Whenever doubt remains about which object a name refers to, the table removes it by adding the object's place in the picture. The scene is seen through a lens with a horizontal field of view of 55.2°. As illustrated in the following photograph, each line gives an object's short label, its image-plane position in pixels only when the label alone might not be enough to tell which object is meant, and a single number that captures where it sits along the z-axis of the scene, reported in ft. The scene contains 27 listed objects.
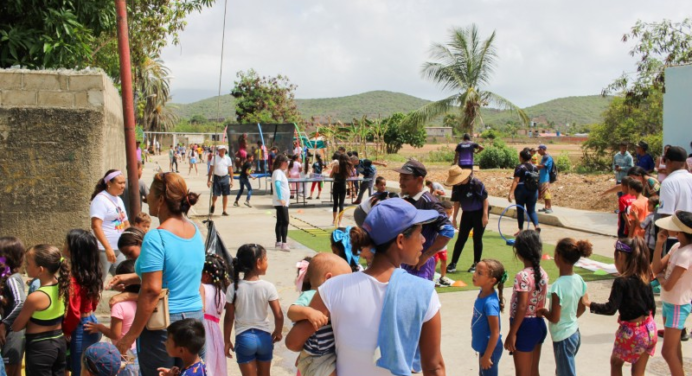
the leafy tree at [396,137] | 202.90
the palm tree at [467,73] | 102.37
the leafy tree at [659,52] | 69.41
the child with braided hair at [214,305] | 14.57
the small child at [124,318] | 13.42
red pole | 24.29
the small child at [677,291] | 16.81
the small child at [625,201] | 28.22
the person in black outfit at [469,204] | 28.99
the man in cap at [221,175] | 51.63
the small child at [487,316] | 15.26
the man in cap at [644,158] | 43.57
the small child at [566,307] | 15.53
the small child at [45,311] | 14.26
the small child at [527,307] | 15.38
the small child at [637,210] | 27.27
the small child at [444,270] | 28.27
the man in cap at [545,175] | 52.65
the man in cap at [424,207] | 18.44
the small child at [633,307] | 15.49
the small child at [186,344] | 12.27
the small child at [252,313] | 14.94
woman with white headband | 20.56
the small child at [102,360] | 12.04
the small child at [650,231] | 24.16
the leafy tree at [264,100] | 180.55
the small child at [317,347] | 9.00
